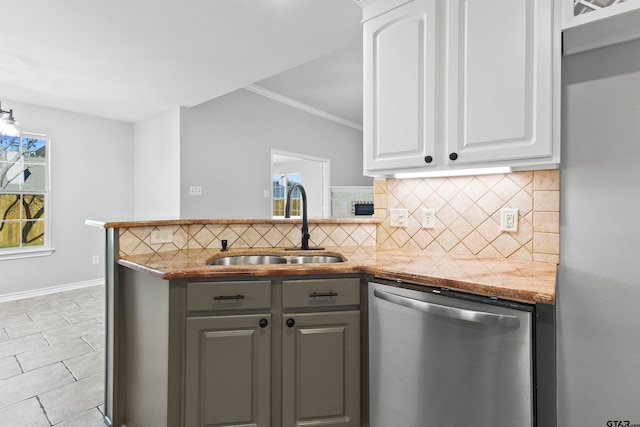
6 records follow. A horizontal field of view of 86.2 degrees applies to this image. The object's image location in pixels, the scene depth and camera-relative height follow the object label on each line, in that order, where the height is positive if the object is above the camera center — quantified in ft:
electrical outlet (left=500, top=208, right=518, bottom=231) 5.62 -0.11
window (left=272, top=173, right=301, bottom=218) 27.17 +1.48
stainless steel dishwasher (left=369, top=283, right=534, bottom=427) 3.69 -1.77
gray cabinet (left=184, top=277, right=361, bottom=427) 4.80 -2.02
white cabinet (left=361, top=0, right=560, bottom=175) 4.48 +1.89
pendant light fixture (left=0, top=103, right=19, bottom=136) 10.61 +2.71
